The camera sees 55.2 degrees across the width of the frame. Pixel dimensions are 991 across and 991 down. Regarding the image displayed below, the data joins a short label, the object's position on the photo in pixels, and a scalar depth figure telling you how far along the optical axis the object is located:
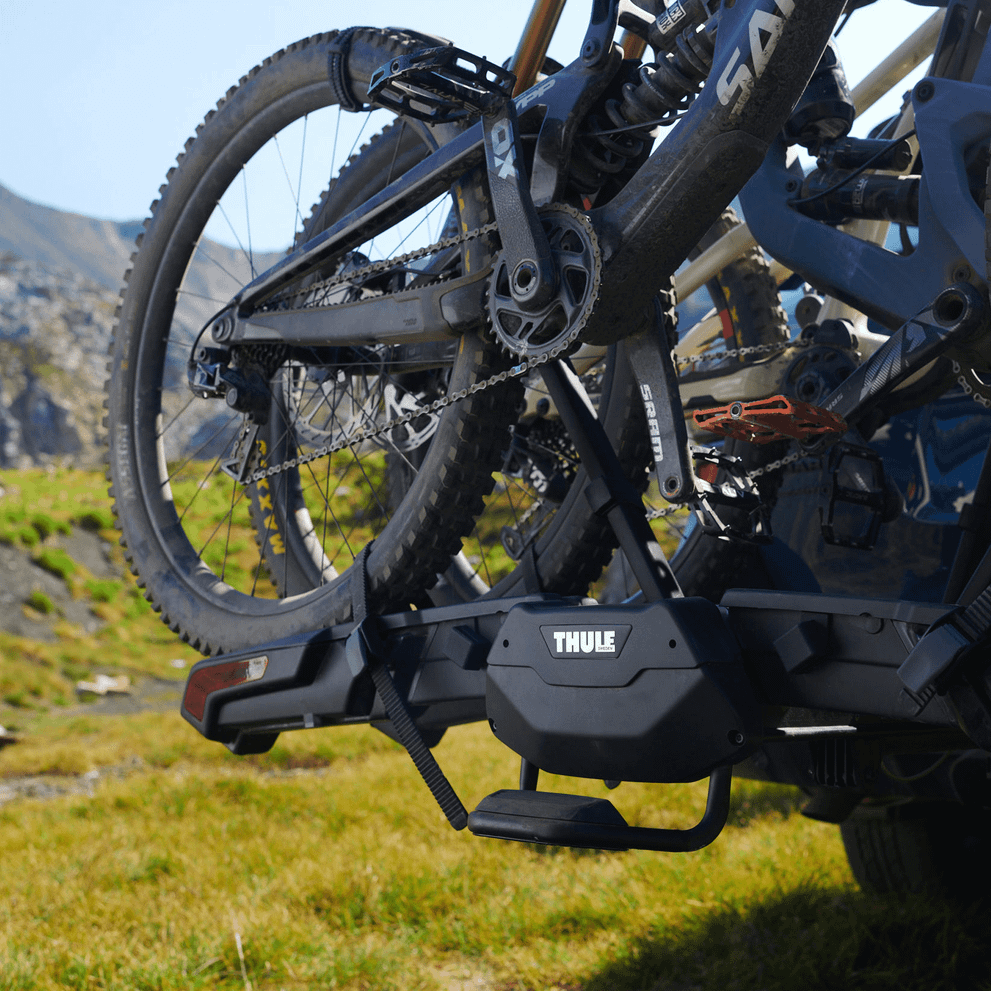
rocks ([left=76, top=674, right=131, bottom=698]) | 10.34
